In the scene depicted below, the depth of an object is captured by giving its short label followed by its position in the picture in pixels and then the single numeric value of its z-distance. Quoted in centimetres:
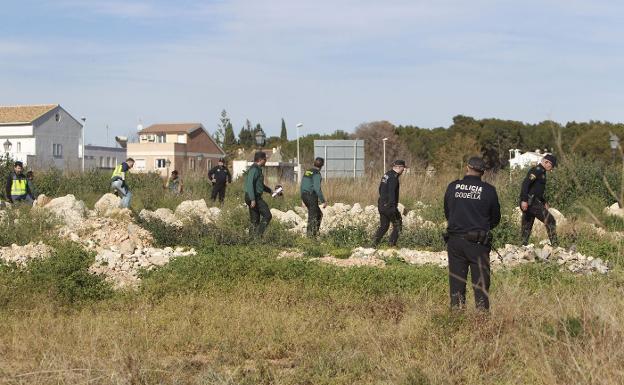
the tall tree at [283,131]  12112
